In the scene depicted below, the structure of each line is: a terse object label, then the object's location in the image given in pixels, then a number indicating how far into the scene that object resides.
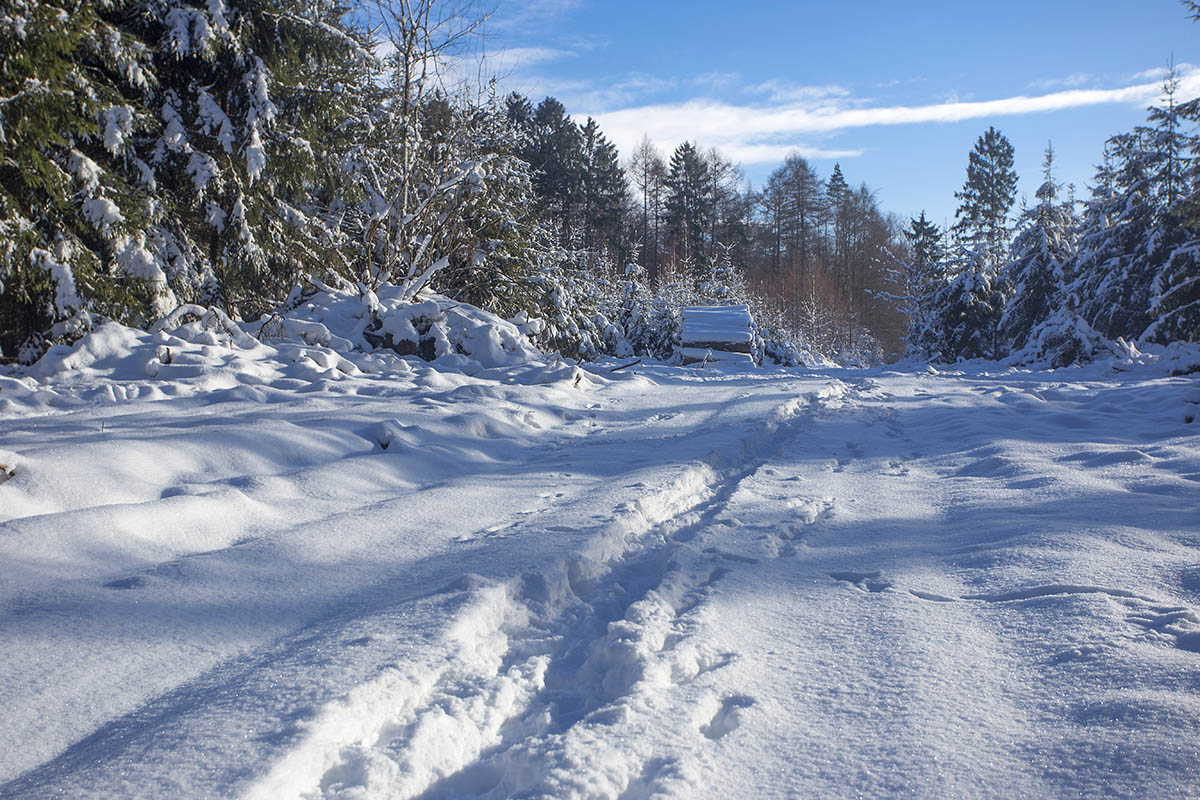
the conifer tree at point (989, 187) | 38.22
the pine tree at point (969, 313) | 22.23
